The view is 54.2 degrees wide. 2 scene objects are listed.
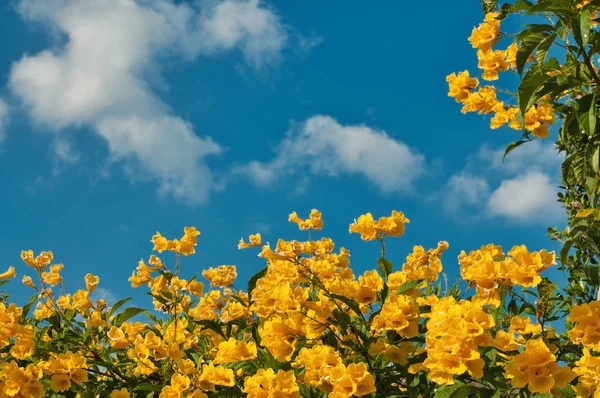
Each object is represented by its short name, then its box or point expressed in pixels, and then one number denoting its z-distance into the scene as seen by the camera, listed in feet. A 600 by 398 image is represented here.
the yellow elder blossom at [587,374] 6.74
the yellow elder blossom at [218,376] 7.57
